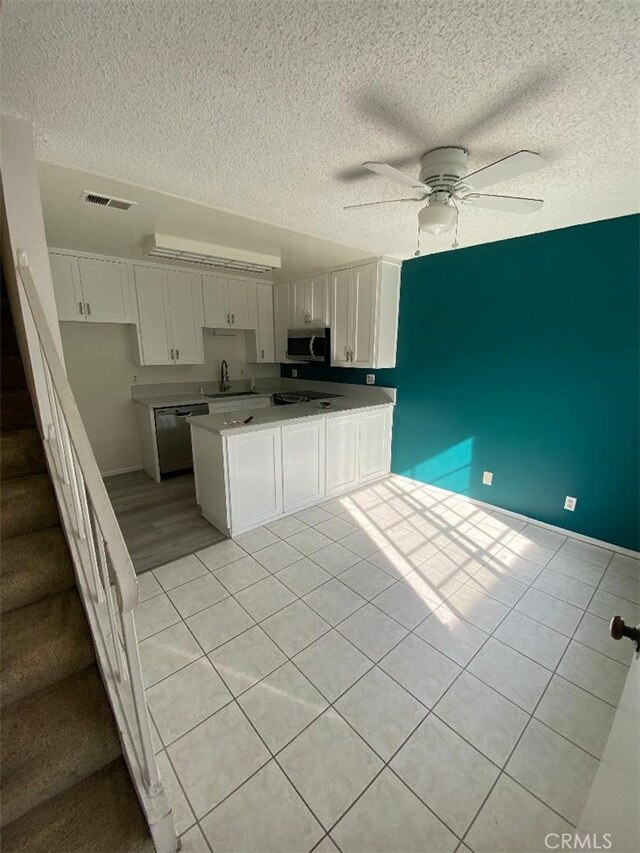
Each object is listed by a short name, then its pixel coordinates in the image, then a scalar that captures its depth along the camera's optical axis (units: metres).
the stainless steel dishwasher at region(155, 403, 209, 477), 3.89
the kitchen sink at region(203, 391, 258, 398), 4.54
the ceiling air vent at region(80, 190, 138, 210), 2.05
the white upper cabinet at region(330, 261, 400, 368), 3.57
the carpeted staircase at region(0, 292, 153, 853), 0.94
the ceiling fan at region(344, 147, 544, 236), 1.39
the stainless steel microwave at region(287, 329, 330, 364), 4.08
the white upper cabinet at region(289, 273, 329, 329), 4.04
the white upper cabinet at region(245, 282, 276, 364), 4.65
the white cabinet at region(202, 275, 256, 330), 4.27
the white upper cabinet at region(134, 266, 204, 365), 3.81
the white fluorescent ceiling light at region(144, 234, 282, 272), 2.86
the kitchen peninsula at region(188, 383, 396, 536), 2.78
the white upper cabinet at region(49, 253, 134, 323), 3.31
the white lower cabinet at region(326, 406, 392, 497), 3.54
